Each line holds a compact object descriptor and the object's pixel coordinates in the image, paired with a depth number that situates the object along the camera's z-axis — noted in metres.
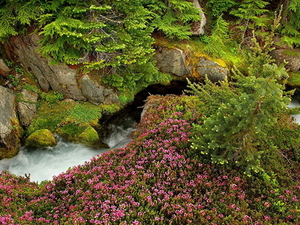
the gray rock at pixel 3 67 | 12.24
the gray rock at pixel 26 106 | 11.48
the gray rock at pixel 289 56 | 15.84
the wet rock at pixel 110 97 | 13.10
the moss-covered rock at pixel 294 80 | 16.00
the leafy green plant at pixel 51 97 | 12.59
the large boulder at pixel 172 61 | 14.93
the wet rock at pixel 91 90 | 12.36
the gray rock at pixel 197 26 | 15.67
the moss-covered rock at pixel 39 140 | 10.78
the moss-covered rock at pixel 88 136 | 11.24
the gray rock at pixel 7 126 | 10.05
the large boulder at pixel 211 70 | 15.16
